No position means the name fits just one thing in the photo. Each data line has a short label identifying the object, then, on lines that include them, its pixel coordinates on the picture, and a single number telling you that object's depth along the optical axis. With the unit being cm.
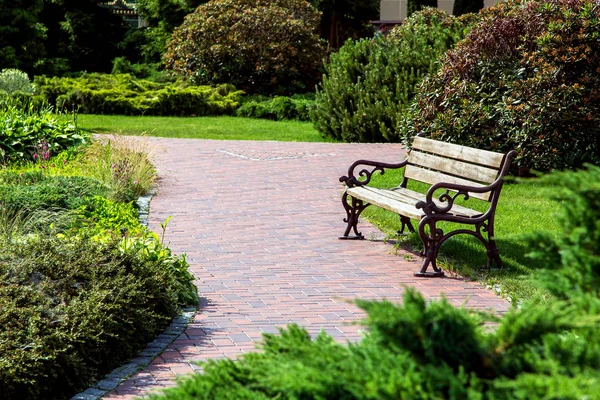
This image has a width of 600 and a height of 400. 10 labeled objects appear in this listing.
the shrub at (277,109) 2406
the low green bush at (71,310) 463
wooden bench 747
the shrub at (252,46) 2800
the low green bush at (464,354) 201
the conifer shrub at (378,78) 1736
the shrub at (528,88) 1206
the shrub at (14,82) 2181
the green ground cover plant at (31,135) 1304
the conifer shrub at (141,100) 2508
